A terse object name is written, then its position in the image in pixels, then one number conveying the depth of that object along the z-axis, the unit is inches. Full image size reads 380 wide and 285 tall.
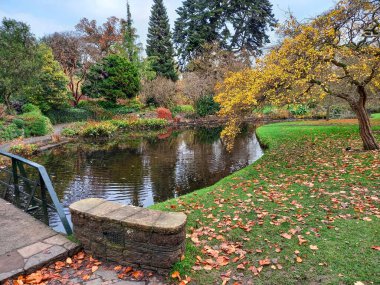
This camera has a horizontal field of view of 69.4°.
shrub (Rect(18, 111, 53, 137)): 717.9
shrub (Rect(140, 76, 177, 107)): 1229.7
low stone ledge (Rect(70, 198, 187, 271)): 122.2
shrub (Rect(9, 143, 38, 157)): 542.6
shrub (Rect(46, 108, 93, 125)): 975.3
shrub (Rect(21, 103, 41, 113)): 844.0
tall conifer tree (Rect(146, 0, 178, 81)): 1422.2
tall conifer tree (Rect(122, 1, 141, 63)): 1362.0
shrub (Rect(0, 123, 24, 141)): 628.1
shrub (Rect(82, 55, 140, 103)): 1120.8
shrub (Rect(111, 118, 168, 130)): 977.5
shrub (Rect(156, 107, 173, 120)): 1157.1
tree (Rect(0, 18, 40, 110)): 683.4
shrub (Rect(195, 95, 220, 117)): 1232.2
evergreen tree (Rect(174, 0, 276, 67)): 1409.9
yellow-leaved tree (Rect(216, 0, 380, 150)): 302.4
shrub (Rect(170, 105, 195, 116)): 1267.2
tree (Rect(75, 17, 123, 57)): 1390.3
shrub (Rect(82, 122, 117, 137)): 824.3
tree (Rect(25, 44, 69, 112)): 880.7
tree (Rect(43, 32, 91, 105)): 1192.8
